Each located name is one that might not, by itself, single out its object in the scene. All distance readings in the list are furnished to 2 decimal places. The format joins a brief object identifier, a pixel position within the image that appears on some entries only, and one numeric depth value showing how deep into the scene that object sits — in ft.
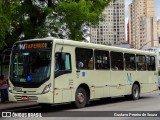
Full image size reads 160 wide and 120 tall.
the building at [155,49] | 327.67
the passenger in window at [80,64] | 53.01
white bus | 47.55
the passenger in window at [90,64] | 55.52
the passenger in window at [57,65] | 48.26
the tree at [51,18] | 72.08
